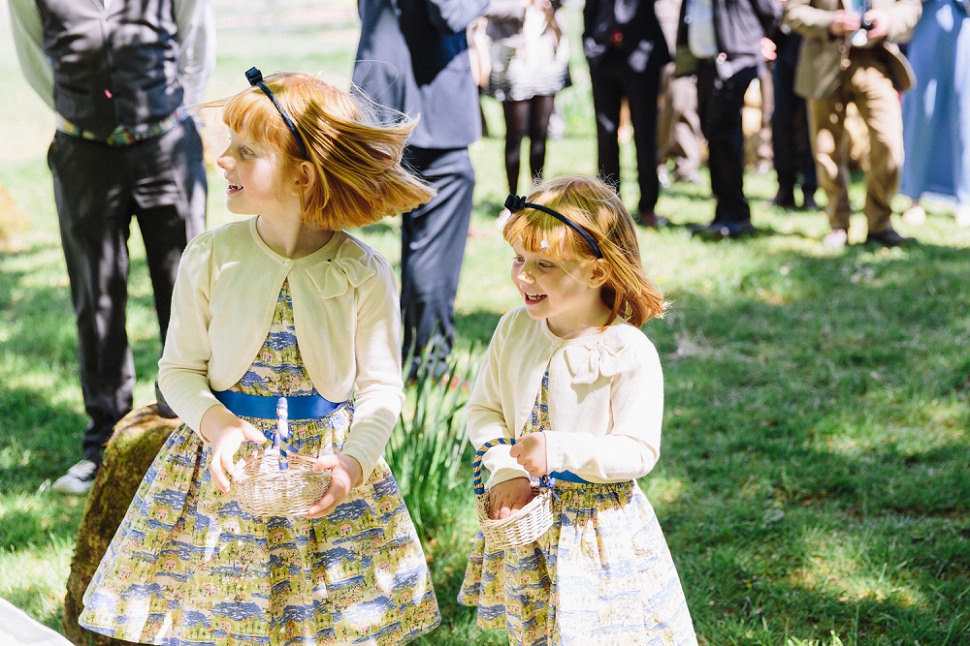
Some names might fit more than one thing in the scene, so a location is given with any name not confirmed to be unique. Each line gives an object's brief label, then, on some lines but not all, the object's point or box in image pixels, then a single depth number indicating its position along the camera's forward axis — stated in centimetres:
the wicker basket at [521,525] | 191
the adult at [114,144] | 334
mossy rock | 265
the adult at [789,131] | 767
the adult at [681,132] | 912
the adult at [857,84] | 626
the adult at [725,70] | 677
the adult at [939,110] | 665
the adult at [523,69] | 713
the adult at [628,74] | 700
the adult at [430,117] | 416
